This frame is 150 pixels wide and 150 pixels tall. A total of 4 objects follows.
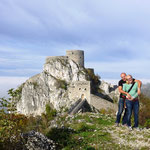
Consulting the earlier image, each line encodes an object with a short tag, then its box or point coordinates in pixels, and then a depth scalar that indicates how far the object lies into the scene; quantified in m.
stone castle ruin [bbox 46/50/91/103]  29.47
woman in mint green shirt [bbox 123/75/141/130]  8.25
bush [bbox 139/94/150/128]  17.02
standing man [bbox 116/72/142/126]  8.77
